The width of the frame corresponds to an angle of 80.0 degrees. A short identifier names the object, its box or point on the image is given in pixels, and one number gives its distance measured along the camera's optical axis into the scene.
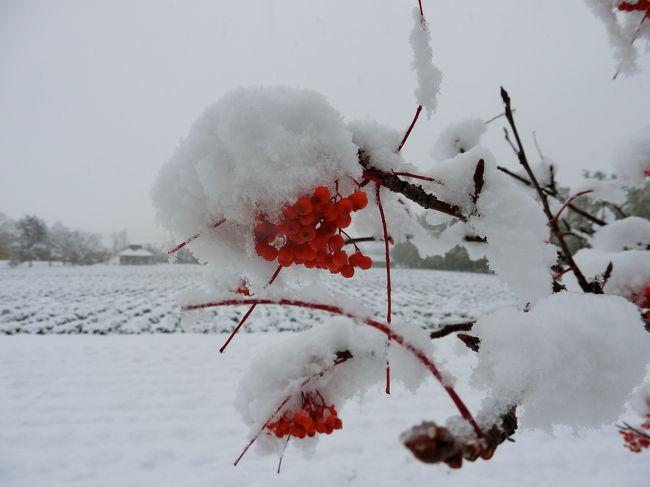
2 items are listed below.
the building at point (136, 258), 33.83
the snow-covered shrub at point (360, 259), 0.15
